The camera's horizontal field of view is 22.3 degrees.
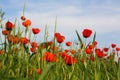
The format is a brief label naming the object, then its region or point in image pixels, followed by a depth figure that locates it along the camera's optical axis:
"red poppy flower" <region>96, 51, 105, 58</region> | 3.85
